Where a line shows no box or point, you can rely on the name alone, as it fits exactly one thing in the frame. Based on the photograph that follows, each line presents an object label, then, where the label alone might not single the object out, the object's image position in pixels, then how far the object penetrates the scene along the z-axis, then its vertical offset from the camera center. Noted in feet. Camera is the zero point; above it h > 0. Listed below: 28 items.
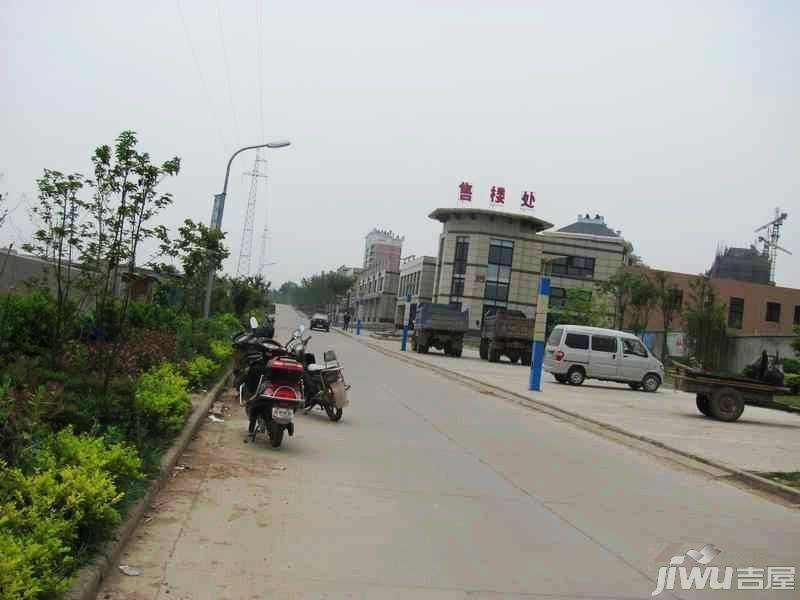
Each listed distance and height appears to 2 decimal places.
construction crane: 298.97 +54.57
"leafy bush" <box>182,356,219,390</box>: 41.32 -2.73
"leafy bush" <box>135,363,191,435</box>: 26.32 -2.95
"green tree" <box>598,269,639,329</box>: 166.71 +16.62
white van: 85.56 +0.74
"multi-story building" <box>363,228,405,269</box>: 531.91 +64.93
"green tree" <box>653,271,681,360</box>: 147.40 +13.84
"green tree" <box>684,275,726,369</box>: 131.34 +7.34
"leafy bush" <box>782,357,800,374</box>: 64.32 +1.66
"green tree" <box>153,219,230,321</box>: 60.70 +5.48
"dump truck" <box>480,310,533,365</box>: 126.62 +2.89
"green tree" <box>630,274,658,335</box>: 157.79 +14.11
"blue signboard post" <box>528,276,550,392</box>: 71.56 +1.88
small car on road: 235.40 +3.35
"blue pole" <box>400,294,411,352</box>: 151.12 +0.35
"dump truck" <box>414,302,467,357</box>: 138.51 +3.18
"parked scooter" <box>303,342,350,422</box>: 39.52 -2.65
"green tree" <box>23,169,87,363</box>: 31.86 +2.92
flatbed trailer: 59.77 -0.94
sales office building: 252.01 +30.77
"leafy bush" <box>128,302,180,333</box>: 51.83 -0.14
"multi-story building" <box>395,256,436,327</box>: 298.15 +25.98
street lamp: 79.51 +11.97
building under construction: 295.07 +42.67
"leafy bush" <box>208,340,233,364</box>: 53.67 -1.97
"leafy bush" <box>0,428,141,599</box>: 12.19 -3.75
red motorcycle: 30.30 -2.43
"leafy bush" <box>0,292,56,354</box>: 33.65 -0.90
